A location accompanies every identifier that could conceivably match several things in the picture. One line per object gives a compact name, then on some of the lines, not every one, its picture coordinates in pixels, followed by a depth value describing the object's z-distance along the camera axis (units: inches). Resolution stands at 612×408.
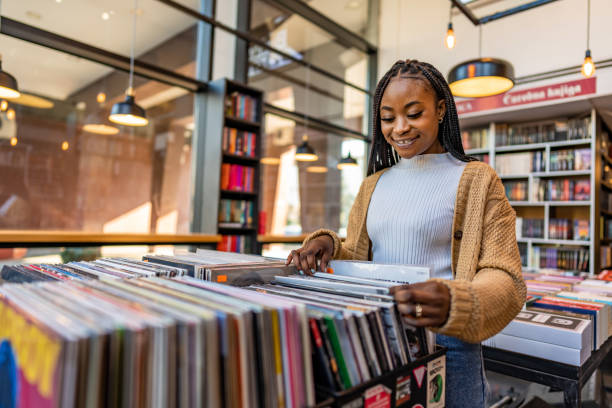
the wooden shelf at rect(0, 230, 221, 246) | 95.0
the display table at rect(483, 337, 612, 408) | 40.9
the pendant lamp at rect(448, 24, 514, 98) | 95.6
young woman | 27.0
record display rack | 18.8
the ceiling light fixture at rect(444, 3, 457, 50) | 111.9
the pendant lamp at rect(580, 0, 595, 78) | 105.3
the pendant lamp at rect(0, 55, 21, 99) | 108.1
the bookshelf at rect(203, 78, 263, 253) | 161.3
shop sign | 171.6
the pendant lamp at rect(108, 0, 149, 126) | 119.7
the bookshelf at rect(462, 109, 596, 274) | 179.9
